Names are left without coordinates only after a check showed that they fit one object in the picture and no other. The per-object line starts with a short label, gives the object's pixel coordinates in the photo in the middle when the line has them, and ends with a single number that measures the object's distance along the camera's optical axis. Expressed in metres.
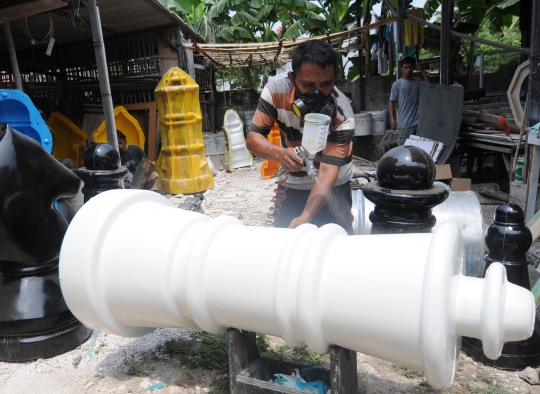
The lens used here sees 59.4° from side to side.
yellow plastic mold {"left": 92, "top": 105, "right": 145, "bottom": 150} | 8.91
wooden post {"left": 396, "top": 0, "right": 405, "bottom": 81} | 8.99
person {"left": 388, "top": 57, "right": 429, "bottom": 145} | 8.34
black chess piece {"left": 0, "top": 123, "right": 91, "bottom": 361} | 2.49
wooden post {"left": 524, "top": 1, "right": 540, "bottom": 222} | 4.91
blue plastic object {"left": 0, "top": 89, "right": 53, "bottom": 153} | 4.35
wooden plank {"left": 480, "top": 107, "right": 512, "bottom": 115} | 8.00
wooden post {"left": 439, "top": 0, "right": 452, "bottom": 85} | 7.27
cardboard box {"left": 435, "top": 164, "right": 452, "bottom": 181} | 6.64
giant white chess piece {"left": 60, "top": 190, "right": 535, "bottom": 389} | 1.28
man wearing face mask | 2.54
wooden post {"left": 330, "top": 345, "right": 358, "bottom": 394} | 1.59
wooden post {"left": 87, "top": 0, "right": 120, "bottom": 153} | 5.96
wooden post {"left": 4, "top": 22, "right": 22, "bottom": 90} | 5.53
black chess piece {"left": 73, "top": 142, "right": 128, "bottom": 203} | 3.82
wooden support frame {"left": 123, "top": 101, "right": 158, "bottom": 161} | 9.89
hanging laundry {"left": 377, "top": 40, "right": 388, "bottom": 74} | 13.34
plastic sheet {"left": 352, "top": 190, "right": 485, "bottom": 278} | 3.11
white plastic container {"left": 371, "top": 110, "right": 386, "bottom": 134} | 11.59
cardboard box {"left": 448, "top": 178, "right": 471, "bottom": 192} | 6.52
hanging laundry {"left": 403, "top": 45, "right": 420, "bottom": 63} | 9.88
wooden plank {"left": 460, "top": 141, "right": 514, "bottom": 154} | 6.57
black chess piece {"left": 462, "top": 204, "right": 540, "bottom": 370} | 2.61
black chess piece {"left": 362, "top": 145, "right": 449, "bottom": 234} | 2.35
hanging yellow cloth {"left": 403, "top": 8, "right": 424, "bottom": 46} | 10.45
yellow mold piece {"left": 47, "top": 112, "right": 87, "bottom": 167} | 8.74
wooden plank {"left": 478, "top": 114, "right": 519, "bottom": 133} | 6.85
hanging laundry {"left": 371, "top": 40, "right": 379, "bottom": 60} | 13.49
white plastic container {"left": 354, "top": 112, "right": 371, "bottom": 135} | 11.36
